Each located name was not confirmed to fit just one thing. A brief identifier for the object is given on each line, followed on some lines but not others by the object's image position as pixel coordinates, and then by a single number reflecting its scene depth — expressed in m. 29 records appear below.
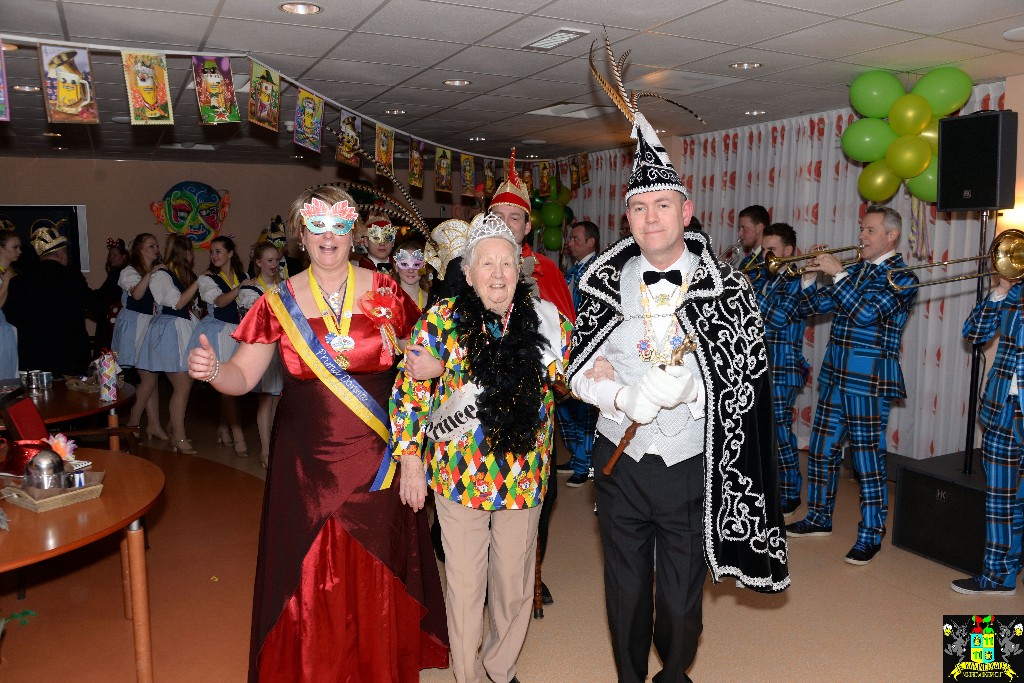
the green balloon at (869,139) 5.19
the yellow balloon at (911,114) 4.87
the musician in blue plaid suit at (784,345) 4.75
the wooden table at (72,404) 3.93
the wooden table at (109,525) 2.25
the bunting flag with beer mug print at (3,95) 3.90
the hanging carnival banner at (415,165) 6.21
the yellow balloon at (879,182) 5.36
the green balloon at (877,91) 5.03
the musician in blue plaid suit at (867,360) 4.14
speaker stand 4.18
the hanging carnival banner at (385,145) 5.64
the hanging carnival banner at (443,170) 6.72
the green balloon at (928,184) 5.03
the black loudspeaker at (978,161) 4.30
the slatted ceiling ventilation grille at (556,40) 4.34
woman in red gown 2.65
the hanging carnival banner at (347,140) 5.41
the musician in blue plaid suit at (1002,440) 3.63
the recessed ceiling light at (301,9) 3.85
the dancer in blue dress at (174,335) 6.50
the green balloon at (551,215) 9.21
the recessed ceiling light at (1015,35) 4.08
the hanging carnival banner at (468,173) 6.90
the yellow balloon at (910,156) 4.95
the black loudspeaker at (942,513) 4.00
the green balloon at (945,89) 4.81
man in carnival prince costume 2.38
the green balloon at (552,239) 9.28
